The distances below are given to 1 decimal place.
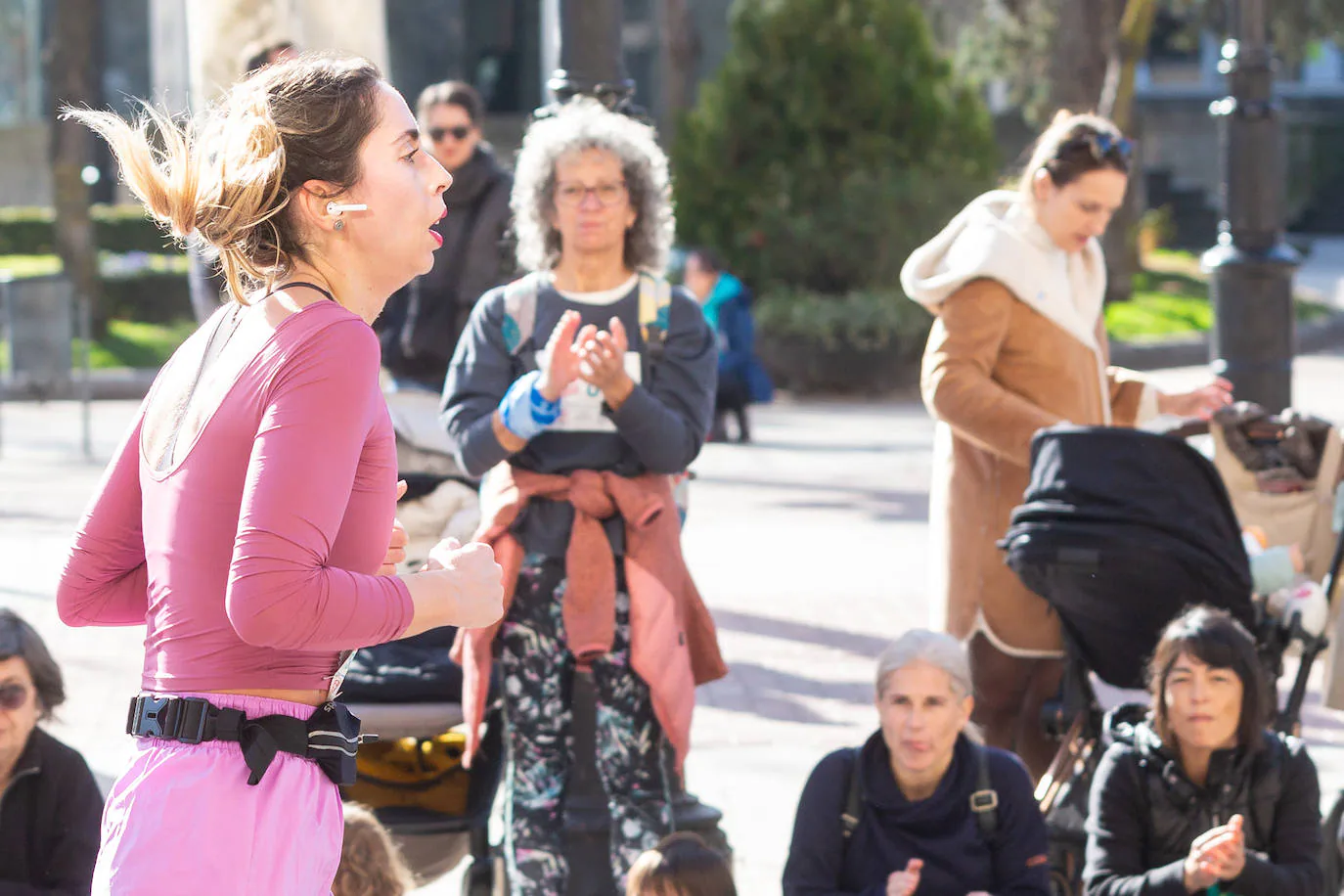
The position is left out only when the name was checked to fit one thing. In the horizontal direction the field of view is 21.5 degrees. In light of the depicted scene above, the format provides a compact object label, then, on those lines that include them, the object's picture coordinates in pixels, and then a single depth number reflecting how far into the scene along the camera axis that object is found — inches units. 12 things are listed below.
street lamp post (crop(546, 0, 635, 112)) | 416.0
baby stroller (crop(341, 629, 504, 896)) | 324.5
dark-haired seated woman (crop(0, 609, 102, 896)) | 275.2
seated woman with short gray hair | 287.4
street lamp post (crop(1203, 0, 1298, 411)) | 501.8
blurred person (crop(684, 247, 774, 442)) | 995.6
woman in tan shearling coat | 337.8
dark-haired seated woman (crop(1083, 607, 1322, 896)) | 292.2
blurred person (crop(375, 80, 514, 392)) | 433.6
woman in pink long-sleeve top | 146.8
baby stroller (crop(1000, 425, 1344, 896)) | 313.3
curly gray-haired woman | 307.7
